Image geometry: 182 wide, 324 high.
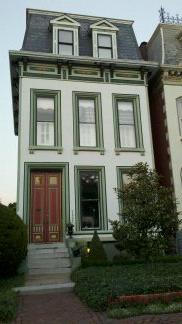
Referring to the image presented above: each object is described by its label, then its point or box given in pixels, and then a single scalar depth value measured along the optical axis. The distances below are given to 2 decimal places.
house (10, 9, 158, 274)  15.02
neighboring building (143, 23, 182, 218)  16.61
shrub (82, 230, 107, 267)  11.98
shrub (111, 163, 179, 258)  11.61
